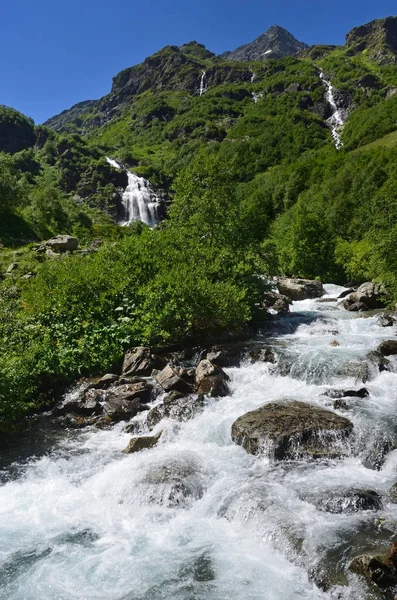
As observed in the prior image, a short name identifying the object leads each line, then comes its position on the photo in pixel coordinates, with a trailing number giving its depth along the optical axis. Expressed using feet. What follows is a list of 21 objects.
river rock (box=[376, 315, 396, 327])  90.07
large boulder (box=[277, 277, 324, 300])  139.13
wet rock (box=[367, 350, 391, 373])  62.90
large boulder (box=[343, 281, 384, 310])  112.68
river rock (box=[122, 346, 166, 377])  65.46
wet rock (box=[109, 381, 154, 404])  58.54
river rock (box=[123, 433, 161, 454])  47.11
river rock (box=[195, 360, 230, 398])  59.88
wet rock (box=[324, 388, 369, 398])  54.75
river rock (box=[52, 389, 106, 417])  57.00
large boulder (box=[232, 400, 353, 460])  43.27
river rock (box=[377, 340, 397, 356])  68.18
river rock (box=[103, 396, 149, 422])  55.42
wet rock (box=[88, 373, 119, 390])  61.26
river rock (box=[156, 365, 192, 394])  60.39
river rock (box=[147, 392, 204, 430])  53.57
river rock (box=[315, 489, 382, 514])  34.30
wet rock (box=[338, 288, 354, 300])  132.46
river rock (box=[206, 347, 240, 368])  70.64
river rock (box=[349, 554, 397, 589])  26.12
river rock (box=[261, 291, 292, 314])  114.21
